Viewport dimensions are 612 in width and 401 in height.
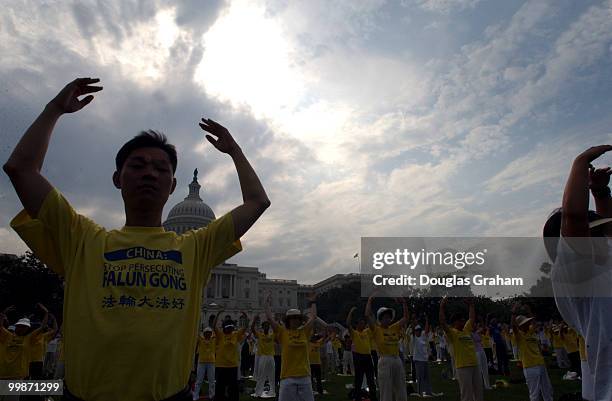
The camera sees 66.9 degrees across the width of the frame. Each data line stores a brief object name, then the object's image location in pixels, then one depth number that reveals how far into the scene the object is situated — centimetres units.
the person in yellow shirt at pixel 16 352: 1061
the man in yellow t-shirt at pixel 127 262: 204
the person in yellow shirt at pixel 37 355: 1150
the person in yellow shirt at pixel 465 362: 1026
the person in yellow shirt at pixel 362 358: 1270
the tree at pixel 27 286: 4397
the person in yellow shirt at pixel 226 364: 1166
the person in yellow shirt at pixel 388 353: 996
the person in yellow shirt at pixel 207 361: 1377
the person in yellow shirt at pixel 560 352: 2005
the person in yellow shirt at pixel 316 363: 1542
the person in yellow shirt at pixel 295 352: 843
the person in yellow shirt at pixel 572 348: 1703
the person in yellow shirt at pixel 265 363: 1540
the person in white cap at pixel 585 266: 272
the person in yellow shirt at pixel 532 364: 1016
